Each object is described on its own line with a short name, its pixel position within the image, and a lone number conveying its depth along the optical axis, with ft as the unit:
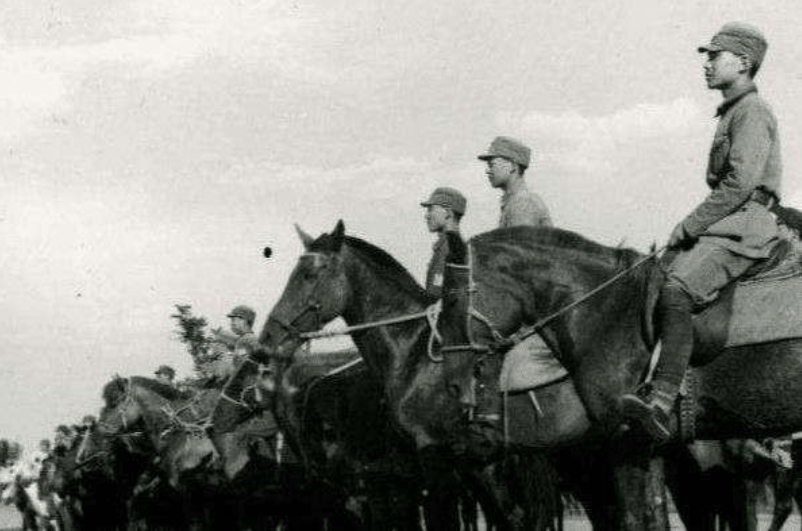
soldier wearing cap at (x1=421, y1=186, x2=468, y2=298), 46.42
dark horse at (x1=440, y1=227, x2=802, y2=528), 28.96
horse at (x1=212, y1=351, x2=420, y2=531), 43.98
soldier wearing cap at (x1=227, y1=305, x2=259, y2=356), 63.46
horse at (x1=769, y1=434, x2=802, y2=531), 48.61
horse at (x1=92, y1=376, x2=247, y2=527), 58.08
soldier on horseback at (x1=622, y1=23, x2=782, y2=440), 28.14
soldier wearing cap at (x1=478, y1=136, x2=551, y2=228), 40.14
